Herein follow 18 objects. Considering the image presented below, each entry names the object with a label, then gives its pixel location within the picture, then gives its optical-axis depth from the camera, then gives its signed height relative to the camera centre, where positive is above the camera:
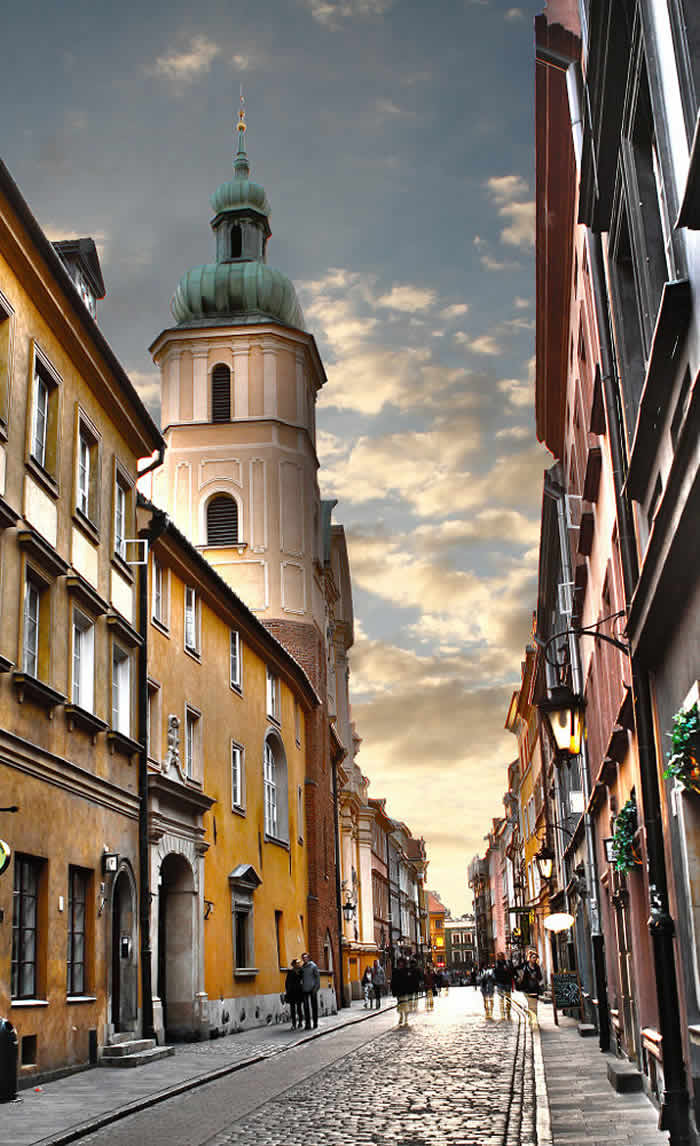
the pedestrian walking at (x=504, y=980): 37.71 -2.66
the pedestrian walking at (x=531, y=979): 38.16 -2.17
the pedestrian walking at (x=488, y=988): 34.88 -2.22
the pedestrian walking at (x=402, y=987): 32.50 -1.84
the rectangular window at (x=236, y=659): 31.88 +6.49
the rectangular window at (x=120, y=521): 22.11 +7.02
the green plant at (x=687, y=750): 7.94 +0.94
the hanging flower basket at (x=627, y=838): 13.44 +0.70
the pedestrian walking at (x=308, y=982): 26.94 -1.35
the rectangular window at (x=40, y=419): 18.11 +7.26
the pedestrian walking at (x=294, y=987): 27.64 -1.48
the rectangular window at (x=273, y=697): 36.44 +6.36
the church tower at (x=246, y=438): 45.03 +17.40
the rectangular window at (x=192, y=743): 26.80 +3.78
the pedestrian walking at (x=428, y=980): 49.82 -3.15
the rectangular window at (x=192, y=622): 27.31 +6.44
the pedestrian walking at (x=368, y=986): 46.56 -2.57
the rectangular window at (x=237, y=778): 31.34 +3.49
